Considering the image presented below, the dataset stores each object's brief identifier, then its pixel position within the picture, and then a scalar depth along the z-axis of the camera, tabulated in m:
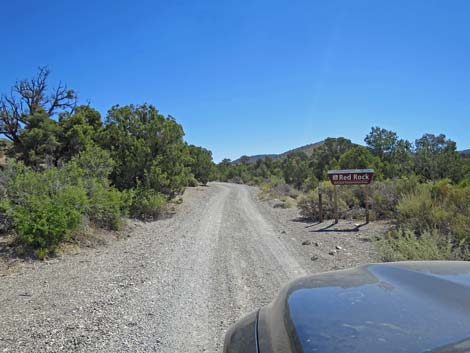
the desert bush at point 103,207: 9.99
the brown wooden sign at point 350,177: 12.98
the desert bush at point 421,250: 6.11
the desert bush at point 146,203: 14.27
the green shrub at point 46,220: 7.34
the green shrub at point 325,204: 14.42
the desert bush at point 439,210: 7.99
